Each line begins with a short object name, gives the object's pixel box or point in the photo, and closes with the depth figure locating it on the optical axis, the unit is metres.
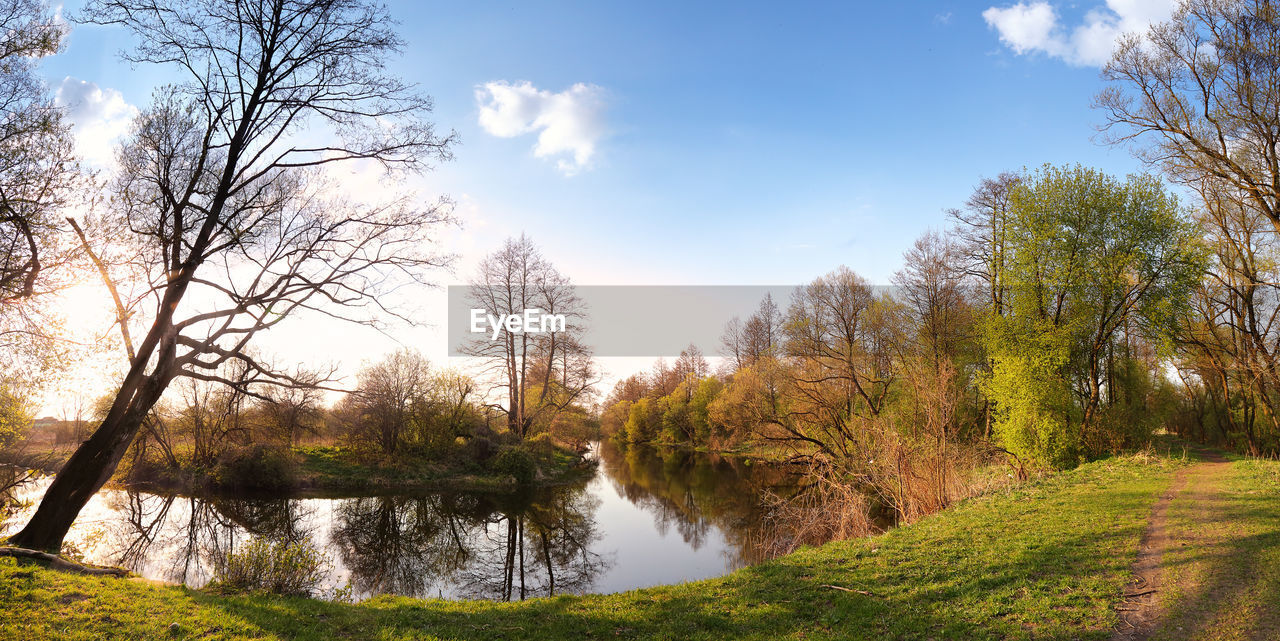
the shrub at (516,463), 25.78
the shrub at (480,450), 26.91
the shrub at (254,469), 22.81
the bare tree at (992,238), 22.02
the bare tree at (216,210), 8.98
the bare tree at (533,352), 26.95
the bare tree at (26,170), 8.46
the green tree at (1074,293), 18.08
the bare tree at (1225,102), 12.95
